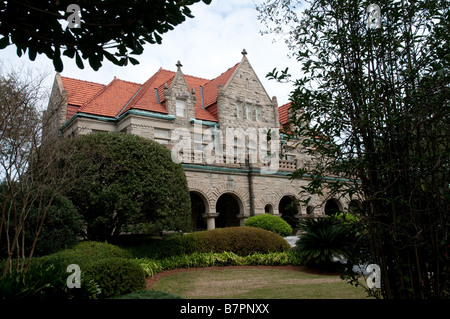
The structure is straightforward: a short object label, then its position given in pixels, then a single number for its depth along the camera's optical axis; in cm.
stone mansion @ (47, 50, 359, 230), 2281
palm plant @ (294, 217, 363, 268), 1373
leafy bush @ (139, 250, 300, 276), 1438
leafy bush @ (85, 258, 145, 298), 944
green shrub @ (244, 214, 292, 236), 2077
